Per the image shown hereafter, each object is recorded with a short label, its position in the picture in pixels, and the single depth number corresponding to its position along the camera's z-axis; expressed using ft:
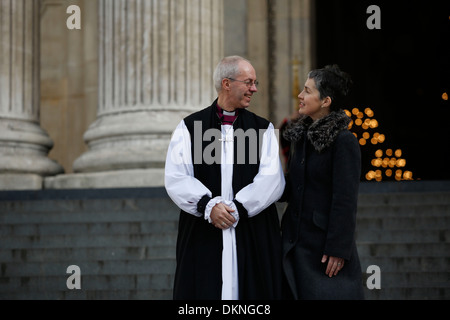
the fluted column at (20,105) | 37.88
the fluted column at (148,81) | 36.22
